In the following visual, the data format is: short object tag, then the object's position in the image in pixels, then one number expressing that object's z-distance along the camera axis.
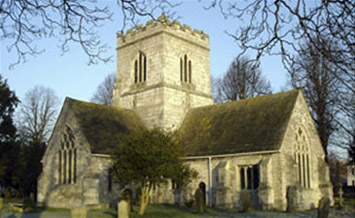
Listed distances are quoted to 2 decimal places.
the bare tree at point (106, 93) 58.36
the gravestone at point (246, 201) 24.44
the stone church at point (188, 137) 26.75
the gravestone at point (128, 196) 23.82
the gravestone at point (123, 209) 14.78
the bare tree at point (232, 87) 46.22
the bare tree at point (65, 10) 8.31
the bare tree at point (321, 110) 34.19
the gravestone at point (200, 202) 23.94
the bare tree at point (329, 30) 6.99
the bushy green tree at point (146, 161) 22.34
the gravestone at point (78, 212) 15.28
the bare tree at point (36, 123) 51.55
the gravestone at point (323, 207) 18.72
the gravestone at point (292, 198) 24.48
